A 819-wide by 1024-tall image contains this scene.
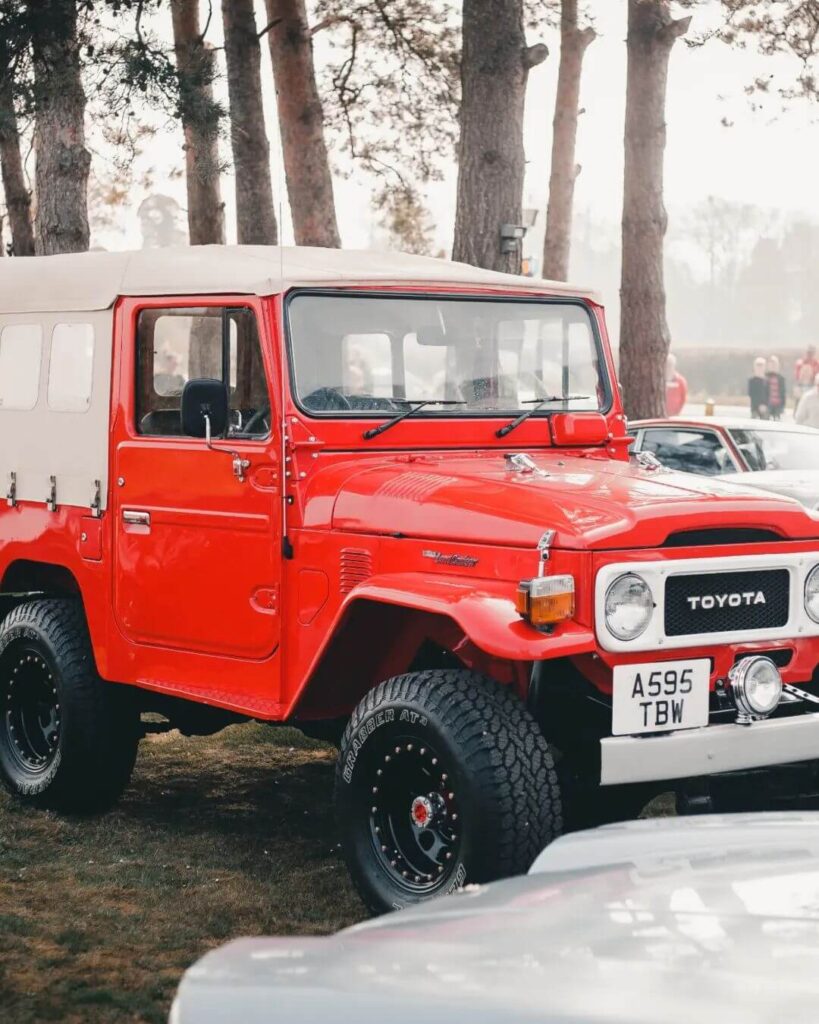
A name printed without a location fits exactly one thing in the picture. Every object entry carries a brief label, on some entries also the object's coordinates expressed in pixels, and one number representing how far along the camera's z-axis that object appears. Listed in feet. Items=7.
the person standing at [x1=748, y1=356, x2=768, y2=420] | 99.44
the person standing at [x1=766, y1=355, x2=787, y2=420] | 99.66
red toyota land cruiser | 14.84
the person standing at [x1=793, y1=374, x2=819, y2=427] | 67.15
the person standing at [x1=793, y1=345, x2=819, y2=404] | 96.58
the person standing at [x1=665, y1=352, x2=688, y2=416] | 74.33
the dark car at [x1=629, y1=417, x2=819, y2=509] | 37.52
